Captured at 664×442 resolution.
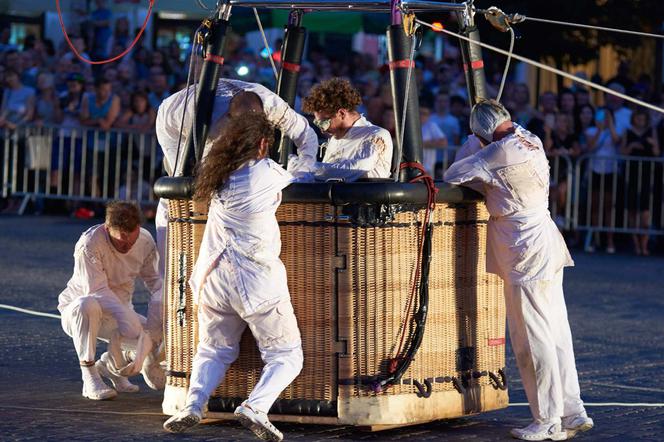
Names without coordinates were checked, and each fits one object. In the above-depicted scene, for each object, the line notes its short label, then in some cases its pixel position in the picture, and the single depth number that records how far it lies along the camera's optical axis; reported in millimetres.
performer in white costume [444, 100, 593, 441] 15992
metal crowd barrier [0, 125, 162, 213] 38437
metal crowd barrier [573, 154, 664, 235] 35594
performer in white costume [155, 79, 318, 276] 16781
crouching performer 18125
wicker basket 15773
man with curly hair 16656
